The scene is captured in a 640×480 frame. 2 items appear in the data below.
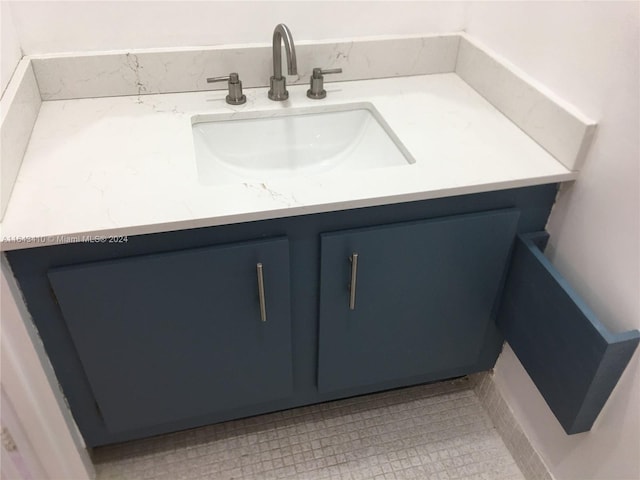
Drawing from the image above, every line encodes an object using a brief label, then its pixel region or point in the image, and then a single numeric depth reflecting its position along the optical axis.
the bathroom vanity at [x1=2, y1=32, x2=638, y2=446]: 1.04
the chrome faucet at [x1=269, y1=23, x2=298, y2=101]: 1.17
